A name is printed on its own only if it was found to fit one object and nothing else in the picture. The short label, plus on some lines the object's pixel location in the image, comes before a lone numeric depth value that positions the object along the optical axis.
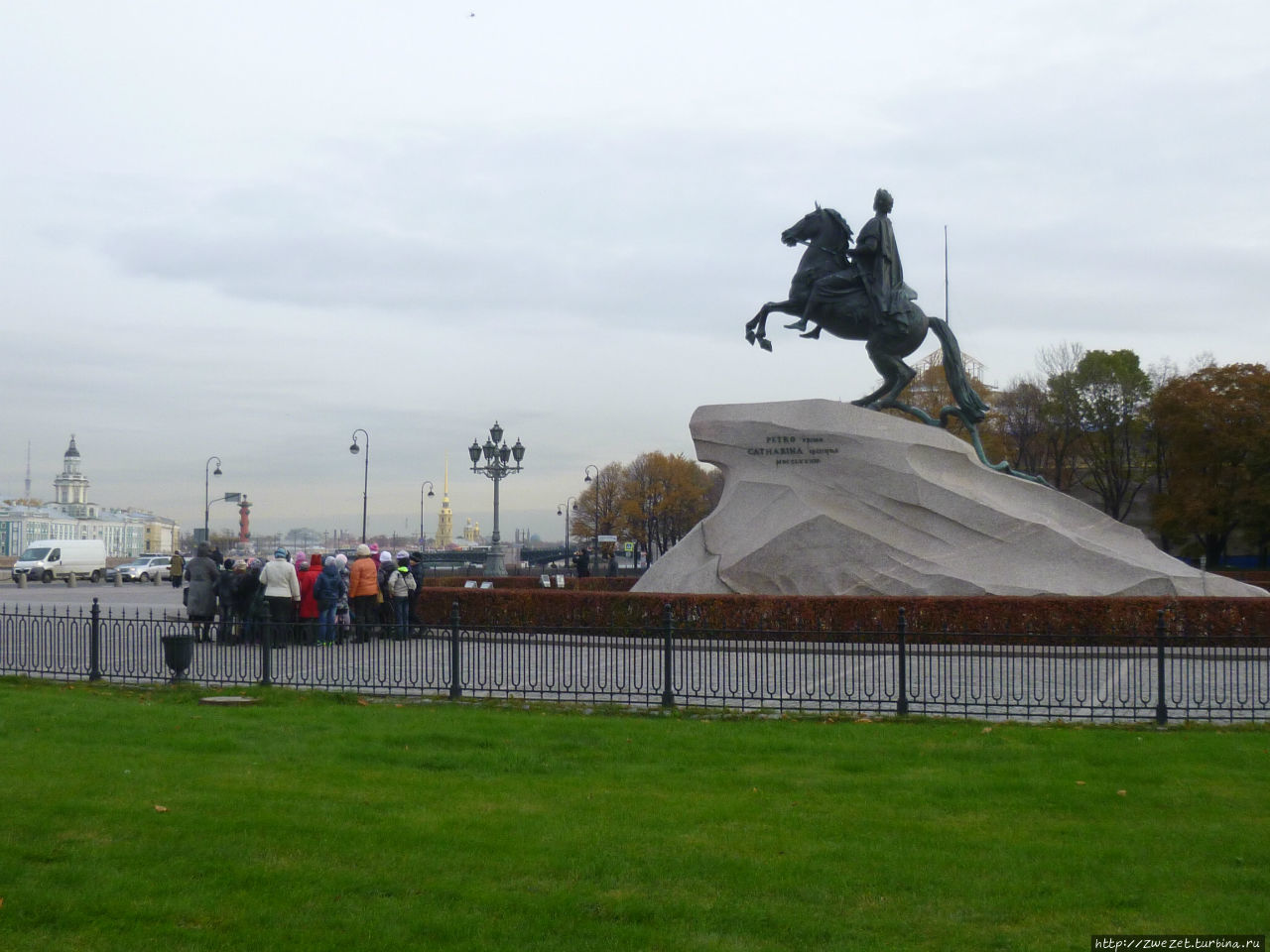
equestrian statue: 21.36
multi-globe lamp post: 38.06
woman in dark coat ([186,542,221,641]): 18.00
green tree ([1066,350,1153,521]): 53.06
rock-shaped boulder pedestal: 19.53
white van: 51.03
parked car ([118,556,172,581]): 54.38
